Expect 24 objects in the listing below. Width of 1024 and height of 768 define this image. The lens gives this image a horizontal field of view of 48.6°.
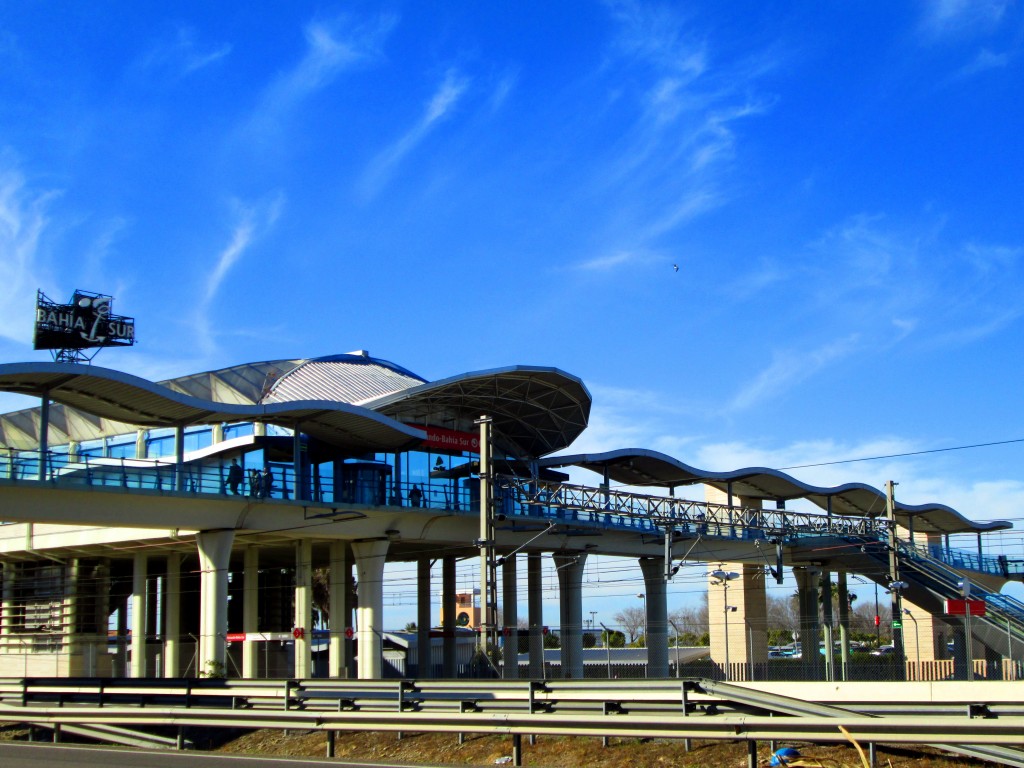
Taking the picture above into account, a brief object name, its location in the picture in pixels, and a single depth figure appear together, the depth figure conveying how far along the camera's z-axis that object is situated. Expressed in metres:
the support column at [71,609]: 57.75
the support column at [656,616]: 56.03
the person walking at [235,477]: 40.38
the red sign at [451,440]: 53.37
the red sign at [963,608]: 51.78
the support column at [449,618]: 60.78
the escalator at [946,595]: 48.44
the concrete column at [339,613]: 48.41
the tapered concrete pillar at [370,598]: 46.22
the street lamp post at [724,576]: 45.53
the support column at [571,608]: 55.76
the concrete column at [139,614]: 55.09
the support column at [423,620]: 60.84
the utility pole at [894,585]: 45.43
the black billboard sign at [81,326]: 46.66
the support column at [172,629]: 54.44
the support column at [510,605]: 57.84
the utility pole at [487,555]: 32.91
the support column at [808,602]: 68.94
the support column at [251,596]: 51.65
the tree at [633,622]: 136.77
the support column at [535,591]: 61.52
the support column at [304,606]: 47.50
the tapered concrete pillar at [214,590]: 39.66
